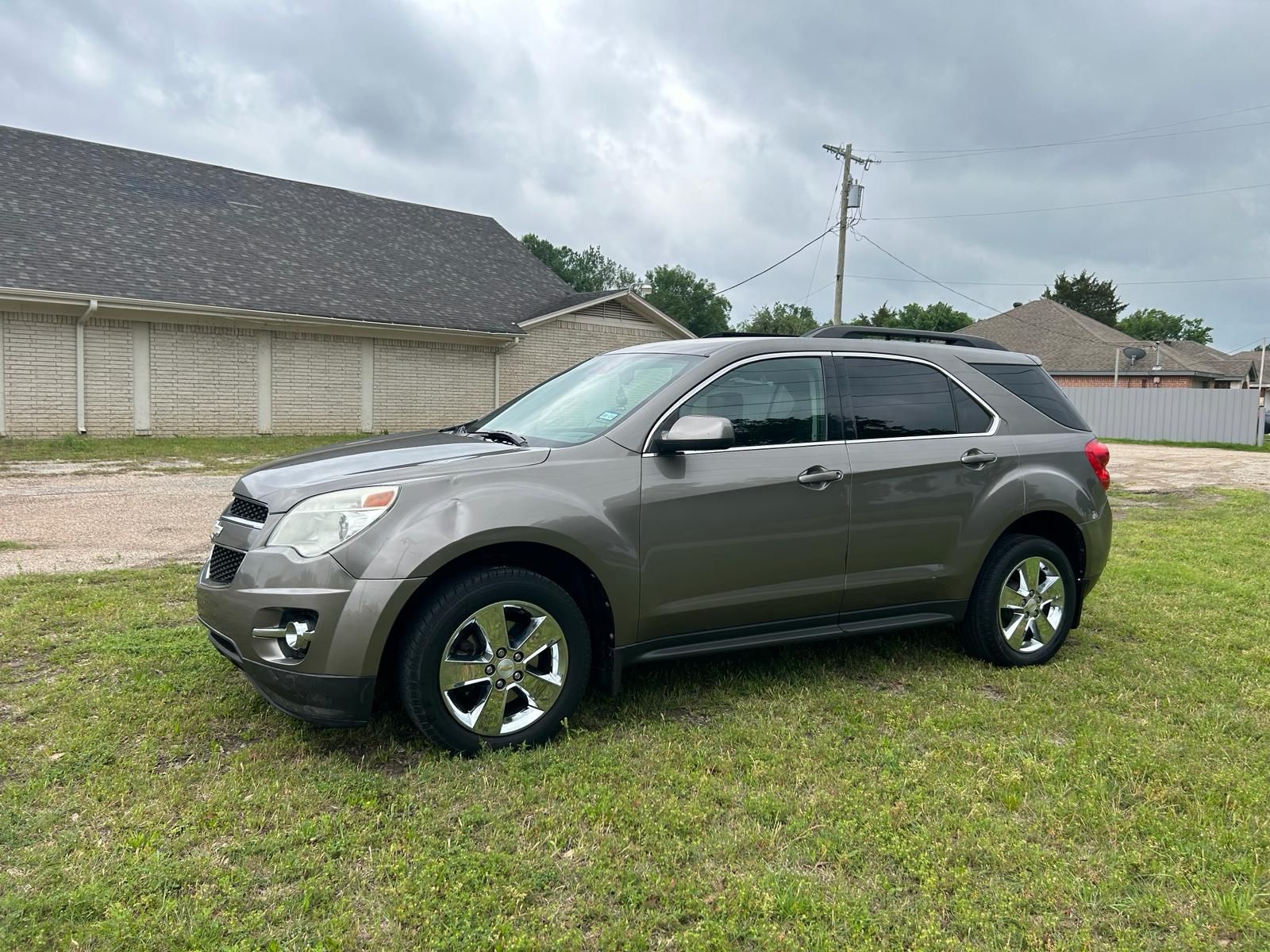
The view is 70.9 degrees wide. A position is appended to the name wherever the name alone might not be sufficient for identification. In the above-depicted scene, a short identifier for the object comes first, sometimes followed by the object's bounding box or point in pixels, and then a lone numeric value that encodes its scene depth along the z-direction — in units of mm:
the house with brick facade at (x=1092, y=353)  39406
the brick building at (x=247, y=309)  16469
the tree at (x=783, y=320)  57656
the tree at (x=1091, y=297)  69625
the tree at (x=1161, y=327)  80438
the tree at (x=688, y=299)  68625
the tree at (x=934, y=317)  61781
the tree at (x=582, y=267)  65938
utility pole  25797
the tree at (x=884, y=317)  60656
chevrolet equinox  3357
